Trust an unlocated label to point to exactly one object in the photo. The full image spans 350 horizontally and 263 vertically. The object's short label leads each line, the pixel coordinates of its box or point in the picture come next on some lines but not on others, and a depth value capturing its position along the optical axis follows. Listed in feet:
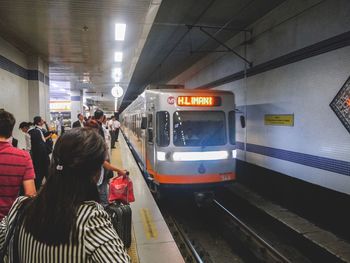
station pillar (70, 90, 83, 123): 81.87
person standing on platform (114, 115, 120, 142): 54.85
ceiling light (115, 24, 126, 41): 25.07
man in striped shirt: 7.98
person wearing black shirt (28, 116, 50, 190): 20.35
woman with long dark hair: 3.67
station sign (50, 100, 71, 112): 89.71
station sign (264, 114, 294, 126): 22.70
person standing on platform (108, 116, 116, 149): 49.04
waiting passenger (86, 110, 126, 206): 12.79
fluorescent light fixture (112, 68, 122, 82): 49.24
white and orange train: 20.85
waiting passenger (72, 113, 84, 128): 27.50
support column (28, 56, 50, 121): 36.37
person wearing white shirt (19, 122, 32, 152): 21.71
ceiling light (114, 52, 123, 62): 36.33
